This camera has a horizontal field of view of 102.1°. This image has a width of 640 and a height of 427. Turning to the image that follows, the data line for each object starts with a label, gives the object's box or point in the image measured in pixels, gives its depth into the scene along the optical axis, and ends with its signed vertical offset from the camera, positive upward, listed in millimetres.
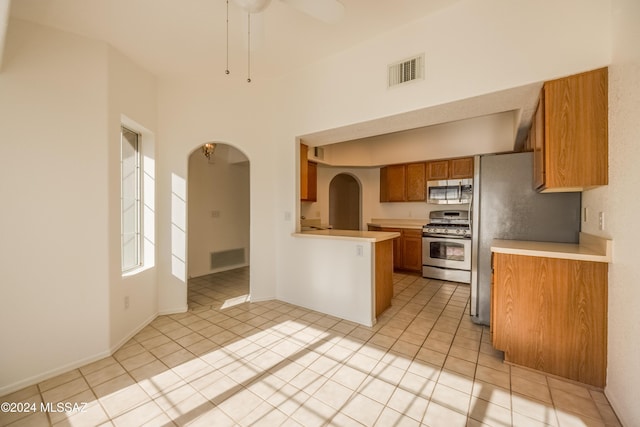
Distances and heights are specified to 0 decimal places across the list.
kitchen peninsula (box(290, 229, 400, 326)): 2916 -770
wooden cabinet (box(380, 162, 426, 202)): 5301 +589
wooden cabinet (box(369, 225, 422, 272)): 5113 -805
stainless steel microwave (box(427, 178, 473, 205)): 4754 +362
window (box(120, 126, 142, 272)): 2822 +117
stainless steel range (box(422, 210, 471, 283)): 4527 -673
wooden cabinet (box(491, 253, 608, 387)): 1829 -796
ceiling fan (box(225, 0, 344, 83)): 1642 +1347
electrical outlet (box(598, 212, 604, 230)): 1872 -72
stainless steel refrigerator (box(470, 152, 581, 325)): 2496 -24
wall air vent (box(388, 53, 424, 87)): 2492 +1391
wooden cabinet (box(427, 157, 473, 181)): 4719 +789
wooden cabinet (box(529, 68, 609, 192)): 1787 +569
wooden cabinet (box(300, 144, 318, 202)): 3789 +566
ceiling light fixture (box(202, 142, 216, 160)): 4418 +1039
